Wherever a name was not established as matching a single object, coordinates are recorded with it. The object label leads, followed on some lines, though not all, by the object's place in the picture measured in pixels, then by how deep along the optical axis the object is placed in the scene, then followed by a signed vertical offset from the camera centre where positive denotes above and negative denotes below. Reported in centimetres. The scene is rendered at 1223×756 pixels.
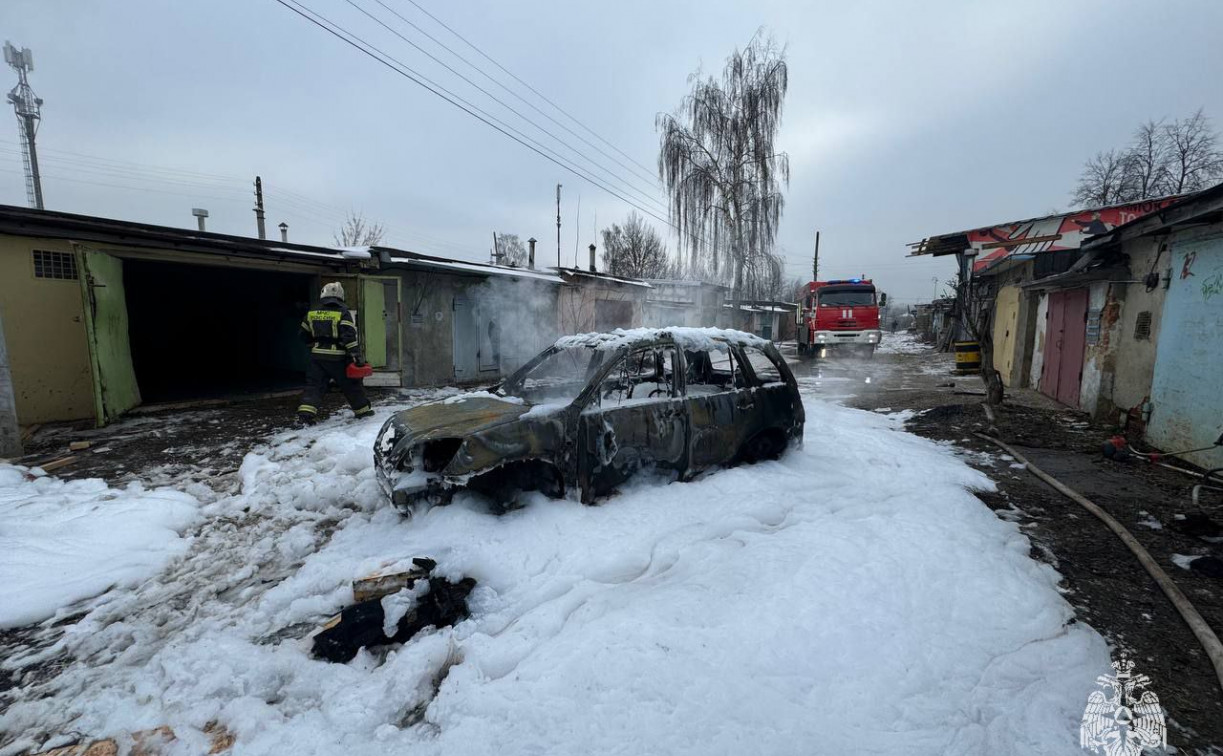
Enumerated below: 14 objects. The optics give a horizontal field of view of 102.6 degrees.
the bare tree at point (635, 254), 3634 +577
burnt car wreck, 329 -68
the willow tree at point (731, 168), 1870 +642
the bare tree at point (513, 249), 4438 +777
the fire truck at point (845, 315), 1662 +56
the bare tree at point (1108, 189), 2155 +634
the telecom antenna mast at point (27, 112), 2220 +1014
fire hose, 235 -149
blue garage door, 501 -24
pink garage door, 860 -24
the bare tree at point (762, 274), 2019 +241
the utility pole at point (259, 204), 2105 +555
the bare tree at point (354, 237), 3115 +603
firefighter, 625 -22
